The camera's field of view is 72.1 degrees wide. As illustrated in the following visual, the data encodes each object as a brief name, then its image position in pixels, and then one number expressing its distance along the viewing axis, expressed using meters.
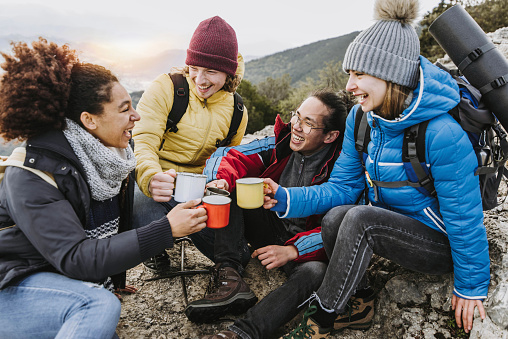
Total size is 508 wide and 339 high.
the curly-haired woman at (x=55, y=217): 1.92
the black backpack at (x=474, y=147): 2.27
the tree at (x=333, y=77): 33.03
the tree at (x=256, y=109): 26.11
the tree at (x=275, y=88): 39.12
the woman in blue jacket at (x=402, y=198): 2.24
